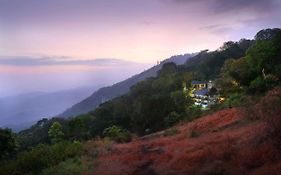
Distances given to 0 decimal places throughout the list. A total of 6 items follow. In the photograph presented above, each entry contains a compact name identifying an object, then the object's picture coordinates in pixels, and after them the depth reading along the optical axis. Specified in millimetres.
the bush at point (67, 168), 13903
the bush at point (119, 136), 25583
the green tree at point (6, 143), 27643
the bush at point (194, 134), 18201
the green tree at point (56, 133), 41048
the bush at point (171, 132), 22249
